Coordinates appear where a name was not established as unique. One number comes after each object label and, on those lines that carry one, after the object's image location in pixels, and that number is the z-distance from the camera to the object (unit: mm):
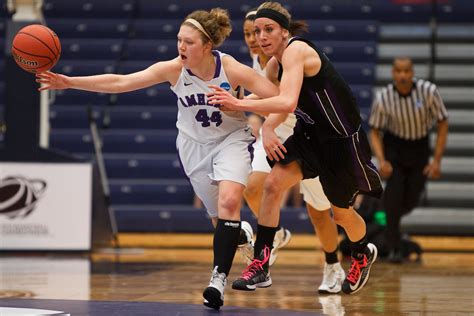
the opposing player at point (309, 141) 10172
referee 17484
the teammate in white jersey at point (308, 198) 12187
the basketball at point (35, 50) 10117
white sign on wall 18000
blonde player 9992
